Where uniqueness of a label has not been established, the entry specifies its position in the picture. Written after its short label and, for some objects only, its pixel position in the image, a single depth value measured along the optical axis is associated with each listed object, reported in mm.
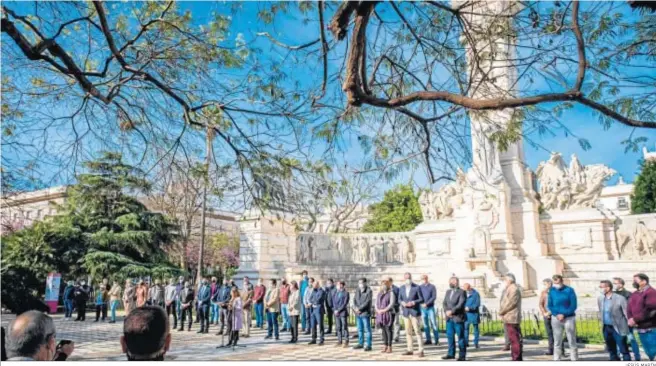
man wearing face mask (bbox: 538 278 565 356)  9195
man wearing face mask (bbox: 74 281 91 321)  18156
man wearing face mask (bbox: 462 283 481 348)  10250
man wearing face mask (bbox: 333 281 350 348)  11027
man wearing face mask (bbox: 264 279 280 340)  12602
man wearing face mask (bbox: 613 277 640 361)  7609
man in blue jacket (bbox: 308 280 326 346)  11531
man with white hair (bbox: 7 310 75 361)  2693
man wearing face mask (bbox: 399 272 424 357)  9867
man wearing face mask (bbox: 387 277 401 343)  10484
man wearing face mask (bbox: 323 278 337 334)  11897
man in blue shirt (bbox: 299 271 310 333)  13797
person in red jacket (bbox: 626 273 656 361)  7004
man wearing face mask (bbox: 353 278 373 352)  10477
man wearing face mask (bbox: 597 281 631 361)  7590
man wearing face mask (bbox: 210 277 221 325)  14134
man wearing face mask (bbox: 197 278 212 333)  14180
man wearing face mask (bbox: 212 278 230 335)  12762
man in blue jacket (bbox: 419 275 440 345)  10891
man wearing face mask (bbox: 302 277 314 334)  12166
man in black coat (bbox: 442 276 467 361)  9156
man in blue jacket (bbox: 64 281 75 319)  19172
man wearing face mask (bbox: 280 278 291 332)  13266
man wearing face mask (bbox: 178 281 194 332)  14711
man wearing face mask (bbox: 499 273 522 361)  8319
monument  19328
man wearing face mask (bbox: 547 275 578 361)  8203
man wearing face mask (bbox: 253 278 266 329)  14836
